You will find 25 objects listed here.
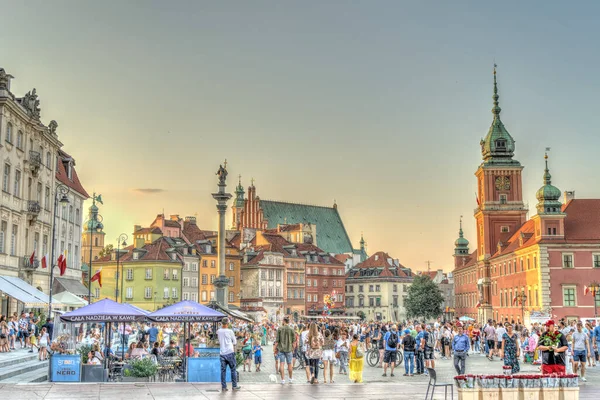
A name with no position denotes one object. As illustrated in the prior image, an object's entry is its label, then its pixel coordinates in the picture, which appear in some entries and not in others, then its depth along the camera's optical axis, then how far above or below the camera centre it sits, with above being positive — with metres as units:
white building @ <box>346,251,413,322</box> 128.00 +3.15
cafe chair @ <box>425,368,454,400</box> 13.90 -1.16
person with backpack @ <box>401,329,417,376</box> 24.27 -1.32
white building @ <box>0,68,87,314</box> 38.75 +6.95
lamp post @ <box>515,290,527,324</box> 68.50 +0.93
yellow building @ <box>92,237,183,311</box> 89.19 +4.02
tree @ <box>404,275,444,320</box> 105.44 +1.34
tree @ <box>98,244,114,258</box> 113.88 +9.23
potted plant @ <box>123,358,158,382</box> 20.83 -1.67
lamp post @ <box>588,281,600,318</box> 55.54 +1.45
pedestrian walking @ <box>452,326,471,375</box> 22.11 -1.12
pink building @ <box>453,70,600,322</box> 65.25 +5.72
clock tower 90.62 +13.80
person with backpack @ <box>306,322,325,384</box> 20.14 -1.06
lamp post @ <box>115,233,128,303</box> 56.72 +5.32
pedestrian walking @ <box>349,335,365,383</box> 21.17 -1.53
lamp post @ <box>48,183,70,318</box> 31.36 +4.85
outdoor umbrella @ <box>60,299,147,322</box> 21.58 -0.09
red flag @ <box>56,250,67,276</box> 37.84 +2.37
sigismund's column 43.72 +5.89
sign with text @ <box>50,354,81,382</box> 20.44 -1.51
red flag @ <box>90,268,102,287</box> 46.39 +2.10
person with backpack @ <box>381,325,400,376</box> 24.50 -1.35
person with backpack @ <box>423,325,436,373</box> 24.19 -1.24
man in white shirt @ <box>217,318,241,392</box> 18.25 -0.98
